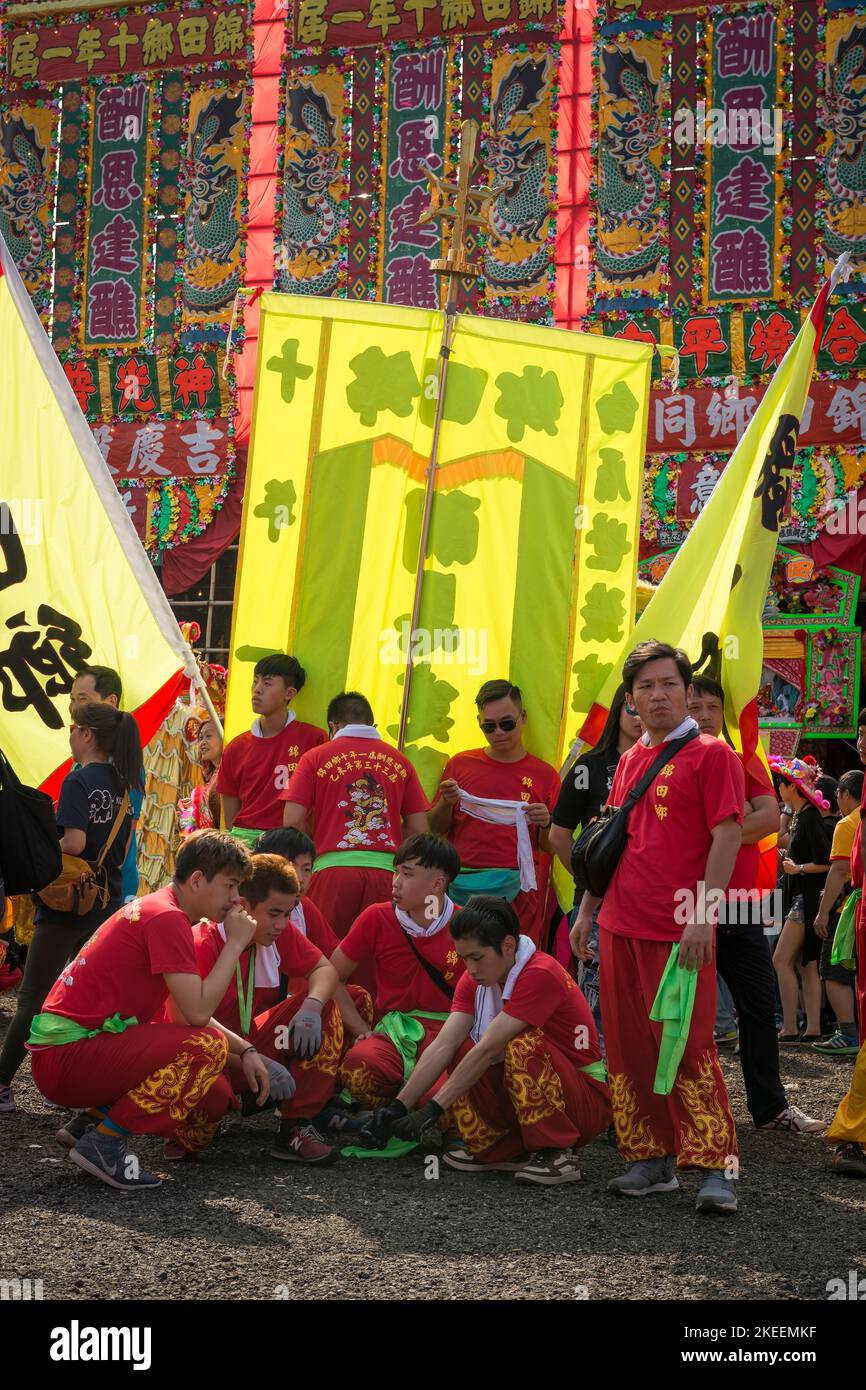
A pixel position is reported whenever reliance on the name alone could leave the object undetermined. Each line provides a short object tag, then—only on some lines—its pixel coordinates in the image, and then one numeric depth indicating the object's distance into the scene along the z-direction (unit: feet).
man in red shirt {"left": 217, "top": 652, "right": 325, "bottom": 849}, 17.61
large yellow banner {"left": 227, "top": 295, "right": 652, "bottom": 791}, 18.88
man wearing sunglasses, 16.94
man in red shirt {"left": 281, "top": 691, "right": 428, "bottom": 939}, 16.31
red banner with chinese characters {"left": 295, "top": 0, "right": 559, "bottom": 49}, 40.83
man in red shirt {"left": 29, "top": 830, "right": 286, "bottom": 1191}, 12.18
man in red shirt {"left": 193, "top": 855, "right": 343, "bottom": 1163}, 13.41
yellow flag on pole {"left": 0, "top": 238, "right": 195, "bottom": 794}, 16.21
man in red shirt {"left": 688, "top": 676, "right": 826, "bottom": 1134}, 14.48
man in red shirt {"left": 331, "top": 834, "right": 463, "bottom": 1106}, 14.23
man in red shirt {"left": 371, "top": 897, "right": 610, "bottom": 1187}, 12.92
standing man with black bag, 11.99
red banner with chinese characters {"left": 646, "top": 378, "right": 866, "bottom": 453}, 36.88
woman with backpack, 14.73
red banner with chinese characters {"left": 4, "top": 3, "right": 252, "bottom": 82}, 43.29
